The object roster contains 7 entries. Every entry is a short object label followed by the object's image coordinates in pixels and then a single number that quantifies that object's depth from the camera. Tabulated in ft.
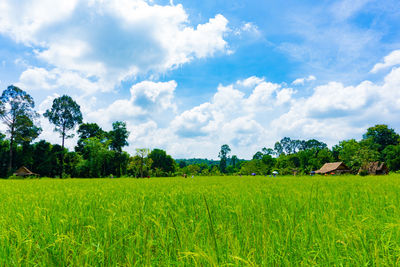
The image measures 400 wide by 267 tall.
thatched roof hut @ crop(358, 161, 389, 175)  140.46
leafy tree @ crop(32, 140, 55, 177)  127.75
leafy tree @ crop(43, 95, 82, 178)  137.28
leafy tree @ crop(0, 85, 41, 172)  117.50
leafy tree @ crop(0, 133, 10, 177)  115.81
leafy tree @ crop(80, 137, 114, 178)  132.05
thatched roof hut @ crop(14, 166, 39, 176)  118.21
